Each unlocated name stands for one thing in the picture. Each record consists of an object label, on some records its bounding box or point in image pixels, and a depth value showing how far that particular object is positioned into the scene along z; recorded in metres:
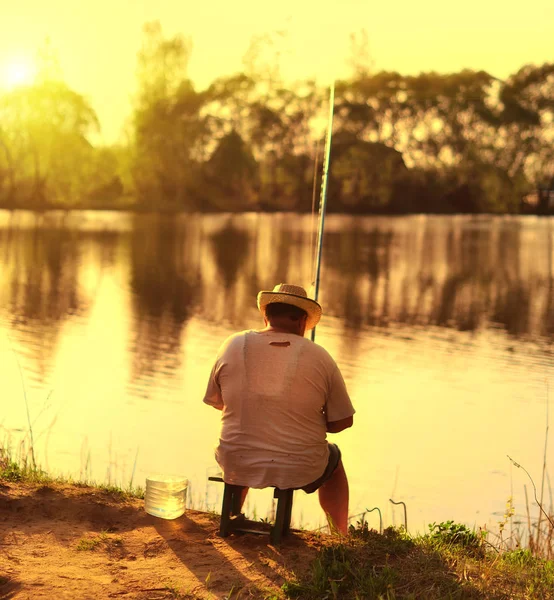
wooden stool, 4.59
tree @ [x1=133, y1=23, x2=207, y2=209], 75.81
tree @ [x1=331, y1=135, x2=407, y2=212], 78.56
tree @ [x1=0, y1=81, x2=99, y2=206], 63.16
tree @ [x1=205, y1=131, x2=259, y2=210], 75.38
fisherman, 4.52
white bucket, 4.92
